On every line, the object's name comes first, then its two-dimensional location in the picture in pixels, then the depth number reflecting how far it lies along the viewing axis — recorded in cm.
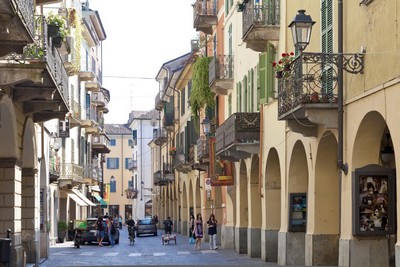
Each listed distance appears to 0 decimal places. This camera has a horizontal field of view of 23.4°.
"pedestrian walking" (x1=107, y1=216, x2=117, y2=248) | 4971
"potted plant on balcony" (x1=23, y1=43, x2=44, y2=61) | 2066
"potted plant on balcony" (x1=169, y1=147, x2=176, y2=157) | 6672
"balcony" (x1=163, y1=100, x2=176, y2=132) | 6969
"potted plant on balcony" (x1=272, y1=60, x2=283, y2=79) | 2148
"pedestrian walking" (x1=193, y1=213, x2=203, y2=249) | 4059
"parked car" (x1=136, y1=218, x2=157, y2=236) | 6438
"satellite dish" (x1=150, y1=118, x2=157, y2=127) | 10019
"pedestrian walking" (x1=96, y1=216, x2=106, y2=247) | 4912
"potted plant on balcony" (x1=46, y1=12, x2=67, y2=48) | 2423
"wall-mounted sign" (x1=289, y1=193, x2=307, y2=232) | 2538
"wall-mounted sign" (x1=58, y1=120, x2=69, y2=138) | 4680
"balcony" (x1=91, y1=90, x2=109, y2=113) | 7069
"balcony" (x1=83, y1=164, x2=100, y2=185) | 6096
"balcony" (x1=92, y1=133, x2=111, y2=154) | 7495
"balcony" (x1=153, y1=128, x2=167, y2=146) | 7818
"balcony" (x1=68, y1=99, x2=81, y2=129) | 5144
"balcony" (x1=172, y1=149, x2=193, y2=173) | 5486
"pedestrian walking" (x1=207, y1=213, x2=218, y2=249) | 3912
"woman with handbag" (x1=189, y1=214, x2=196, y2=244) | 4654
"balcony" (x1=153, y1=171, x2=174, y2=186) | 7009
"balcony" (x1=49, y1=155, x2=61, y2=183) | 4453
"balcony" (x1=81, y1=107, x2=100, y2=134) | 6144
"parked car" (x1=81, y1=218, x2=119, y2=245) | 5018
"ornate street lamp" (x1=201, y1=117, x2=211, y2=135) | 4209
